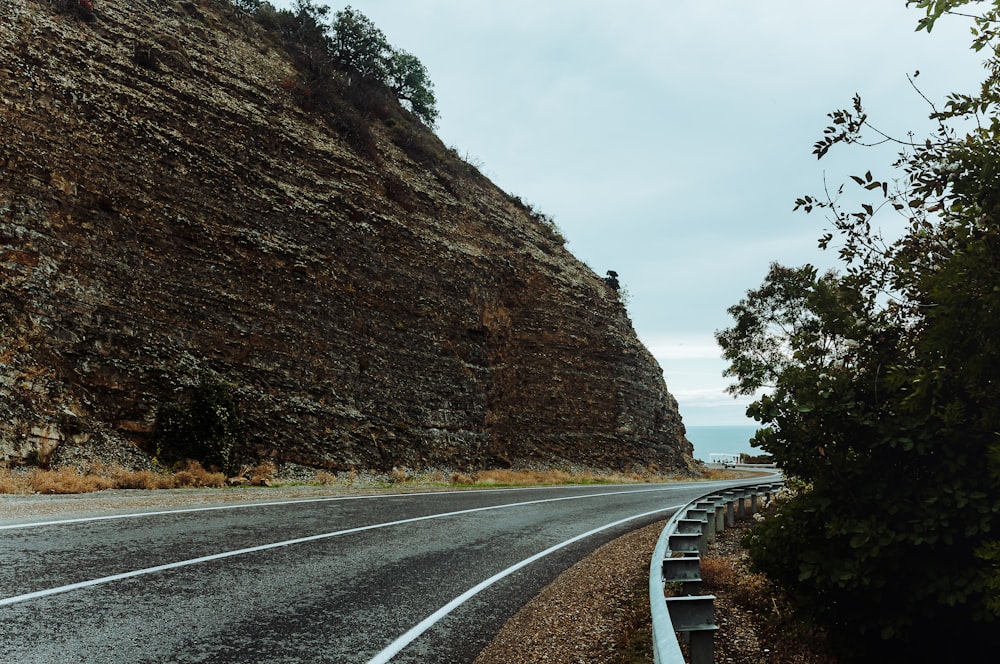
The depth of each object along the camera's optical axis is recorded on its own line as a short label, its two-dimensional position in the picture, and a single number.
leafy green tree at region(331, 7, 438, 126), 35.59
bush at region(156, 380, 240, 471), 16.42
